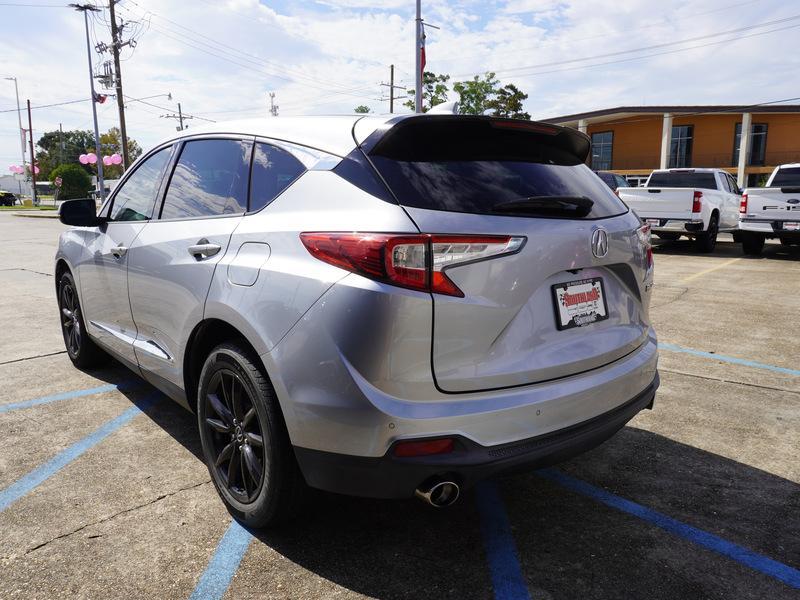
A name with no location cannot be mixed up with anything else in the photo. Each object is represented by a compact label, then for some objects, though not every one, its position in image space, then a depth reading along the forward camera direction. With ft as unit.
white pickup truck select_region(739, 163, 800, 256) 40.29
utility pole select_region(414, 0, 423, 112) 74.90
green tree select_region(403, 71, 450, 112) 133.39
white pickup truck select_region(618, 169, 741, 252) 43.65
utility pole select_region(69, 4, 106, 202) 116.46
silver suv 6.81
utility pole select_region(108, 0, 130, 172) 103.65
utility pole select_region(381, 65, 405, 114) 166.91
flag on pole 77.15
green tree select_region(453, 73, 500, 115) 134.66
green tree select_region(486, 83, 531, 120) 137.88
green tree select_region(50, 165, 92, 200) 170.50
